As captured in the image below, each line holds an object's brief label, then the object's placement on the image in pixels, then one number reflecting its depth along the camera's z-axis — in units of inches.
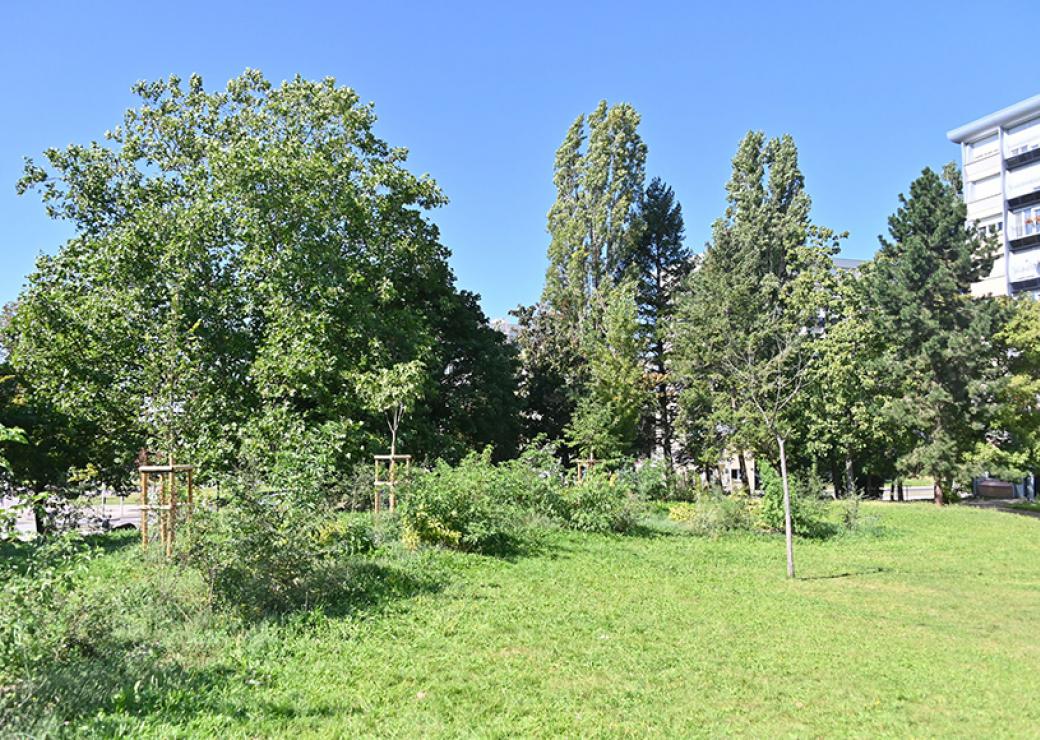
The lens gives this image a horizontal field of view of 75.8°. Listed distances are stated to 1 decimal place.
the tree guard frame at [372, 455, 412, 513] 449.1
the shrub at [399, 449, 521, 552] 394.3
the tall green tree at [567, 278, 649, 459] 971.3
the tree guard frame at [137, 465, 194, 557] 305.9
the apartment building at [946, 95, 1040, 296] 1658.5
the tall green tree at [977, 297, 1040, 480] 845.2
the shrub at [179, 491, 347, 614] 248.2
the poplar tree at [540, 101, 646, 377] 1139.9
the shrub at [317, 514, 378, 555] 291.3
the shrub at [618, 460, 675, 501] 631.2
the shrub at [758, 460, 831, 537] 569.9
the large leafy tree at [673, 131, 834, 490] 1009.5
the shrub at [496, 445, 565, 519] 505.4
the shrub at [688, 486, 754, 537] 563.5
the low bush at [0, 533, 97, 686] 151.7
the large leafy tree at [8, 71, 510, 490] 646.5
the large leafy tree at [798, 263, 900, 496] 961.7
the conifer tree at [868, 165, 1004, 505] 862.5
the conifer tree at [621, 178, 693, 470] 1204.0
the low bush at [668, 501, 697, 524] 588.7
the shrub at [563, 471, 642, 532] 518.0
